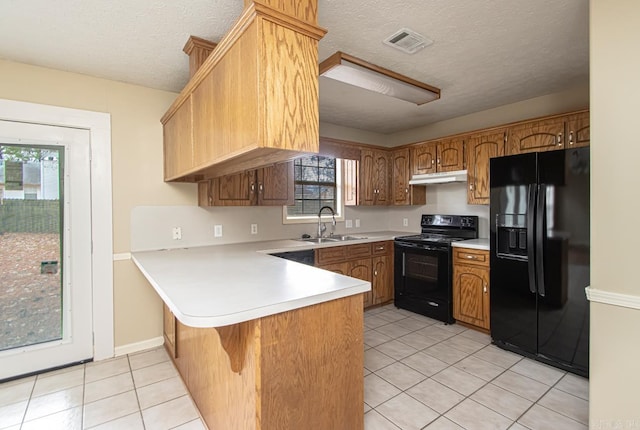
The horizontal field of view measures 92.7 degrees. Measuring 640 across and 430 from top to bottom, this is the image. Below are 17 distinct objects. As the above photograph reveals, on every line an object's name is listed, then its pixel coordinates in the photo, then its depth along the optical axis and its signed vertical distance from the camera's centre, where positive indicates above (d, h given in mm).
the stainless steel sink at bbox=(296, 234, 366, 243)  3724 -350
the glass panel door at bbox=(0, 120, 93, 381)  2379 -296
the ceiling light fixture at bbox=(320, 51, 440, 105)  2279 +1101
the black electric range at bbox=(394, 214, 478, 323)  3400 -649
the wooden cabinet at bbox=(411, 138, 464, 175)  3613 +684
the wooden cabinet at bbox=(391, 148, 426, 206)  4188 +361
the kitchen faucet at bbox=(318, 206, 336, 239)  3973 -158
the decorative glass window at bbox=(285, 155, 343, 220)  4023 +329
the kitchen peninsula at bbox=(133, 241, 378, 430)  1254 -607
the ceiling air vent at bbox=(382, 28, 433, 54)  2038 +1188
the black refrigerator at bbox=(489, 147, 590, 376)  2322 -374
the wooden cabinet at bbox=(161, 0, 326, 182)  1286 +580
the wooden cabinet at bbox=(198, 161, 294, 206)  2941 +233
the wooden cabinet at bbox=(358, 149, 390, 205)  4176 +472
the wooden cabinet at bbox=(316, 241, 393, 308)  3412 -626
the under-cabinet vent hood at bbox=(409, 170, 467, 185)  3523 +407
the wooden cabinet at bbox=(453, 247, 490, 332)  3105 -809
